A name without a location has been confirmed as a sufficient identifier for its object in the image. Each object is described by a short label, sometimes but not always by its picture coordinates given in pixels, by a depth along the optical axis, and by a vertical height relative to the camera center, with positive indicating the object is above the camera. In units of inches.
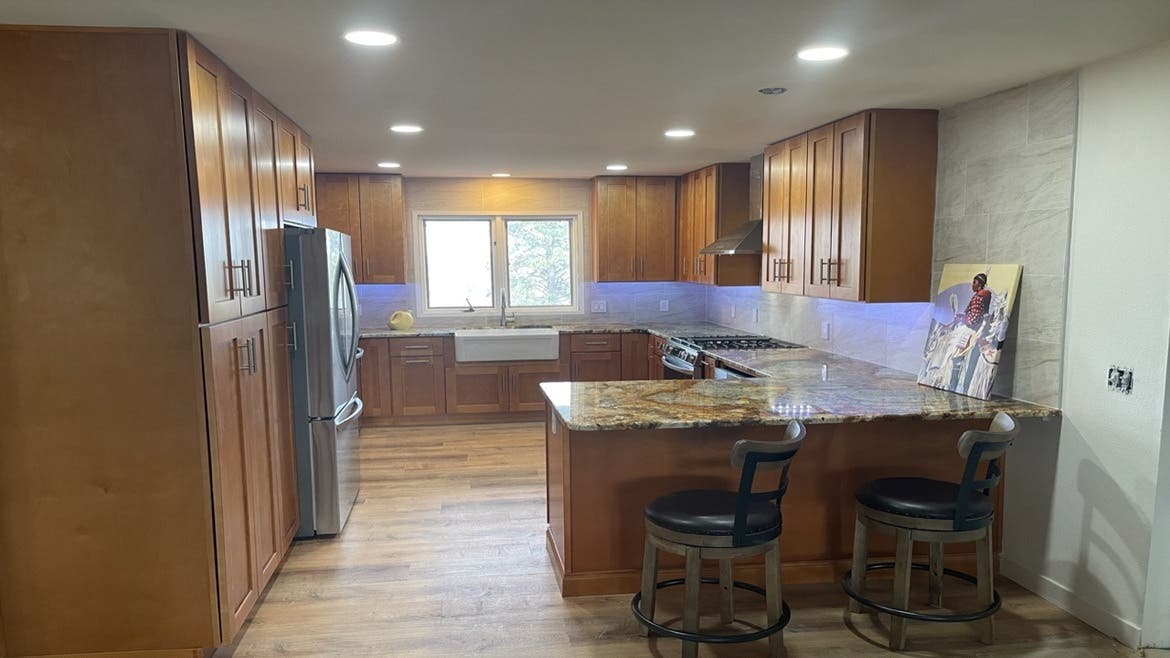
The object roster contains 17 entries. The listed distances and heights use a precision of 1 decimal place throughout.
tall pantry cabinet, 85.5 -9.5
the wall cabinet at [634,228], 242.8 +13.4
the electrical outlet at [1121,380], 98.5 -17.0
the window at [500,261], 253.6 +2.3
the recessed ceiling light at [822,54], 93.4 +28.5
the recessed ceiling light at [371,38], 85.7 +28.6
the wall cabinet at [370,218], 228.2 +16.8
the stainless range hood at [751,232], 186.1 +9.0
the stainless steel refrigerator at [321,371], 133.2 -20.0
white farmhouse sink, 230.7 -25.3
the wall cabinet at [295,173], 133.0 +19.7
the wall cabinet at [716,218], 205.6 +14.7
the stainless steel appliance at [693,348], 188.7 -22.4
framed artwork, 116.9 -11.4
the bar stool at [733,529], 89.4 -34.7
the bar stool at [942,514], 92.6 -34.8
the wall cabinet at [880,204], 132.1 +11.4
